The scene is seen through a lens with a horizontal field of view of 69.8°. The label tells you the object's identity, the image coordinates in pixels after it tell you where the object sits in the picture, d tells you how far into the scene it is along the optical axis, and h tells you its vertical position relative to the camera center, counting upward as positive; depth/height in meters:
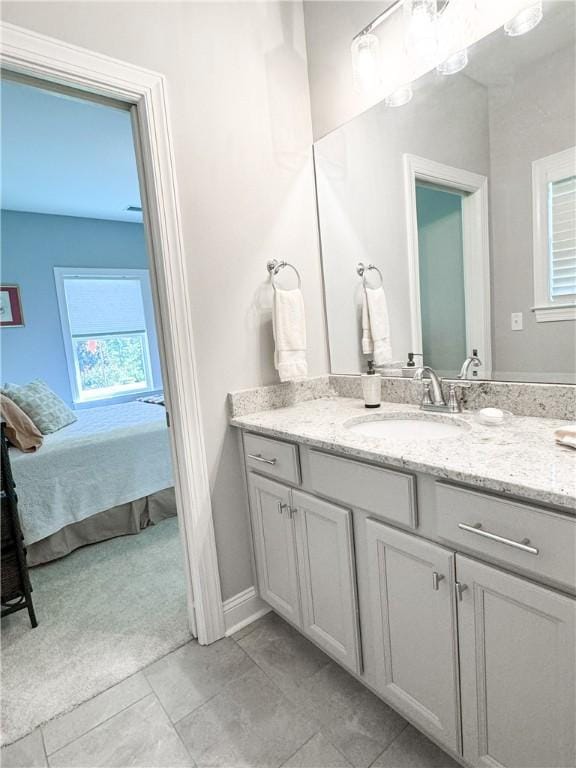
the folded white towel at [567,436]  0.97 -0.30
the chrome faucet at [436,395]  1.47 -0.26
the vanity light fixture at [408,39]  1.36 +1.01
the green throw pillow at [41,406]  2.82 -0.36
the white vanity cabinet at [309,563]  1.29 -0.80
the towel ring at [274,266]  1.79 +0.30
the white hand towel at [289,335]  1.73 +0.00
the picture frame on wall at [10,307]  3.99 +0.49
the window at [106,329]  4.40 +0.23
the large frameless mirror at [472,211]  1.21 +0.39
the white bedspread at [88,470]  2.30 -0.72
